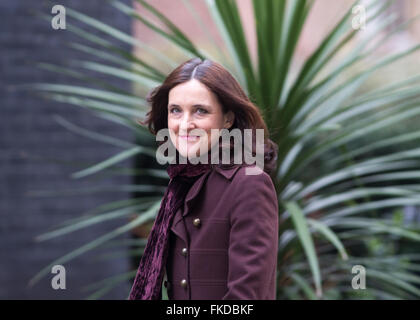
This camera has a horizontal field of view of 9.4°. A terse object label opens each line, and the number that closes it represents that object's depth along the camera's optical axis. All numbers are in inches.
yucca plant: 255.3
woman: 218.5
